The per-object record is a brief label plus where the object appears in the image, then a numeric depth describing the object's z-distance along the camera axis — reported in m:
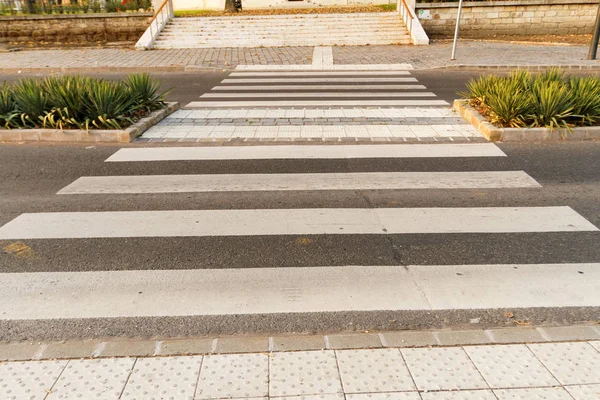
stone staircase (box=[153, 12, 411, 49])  20.72
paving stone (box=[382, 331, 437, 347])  3.32
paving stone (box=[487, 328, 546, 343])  3.34
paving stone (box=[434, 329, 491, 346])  3.32
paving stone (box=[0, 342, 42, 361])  3.19
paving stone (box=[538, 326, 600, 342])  3.36
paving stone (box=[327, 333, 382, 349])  3.29
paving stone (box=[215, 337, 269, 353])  3.26
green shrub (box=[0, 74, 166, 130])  8.08
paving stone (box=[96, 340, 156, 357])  3.22
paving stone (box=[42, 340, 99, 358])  3.21
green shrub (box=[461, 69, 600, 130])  8.03
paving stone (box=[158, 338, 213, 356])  3.25
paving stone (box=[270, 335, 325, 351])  3.29
